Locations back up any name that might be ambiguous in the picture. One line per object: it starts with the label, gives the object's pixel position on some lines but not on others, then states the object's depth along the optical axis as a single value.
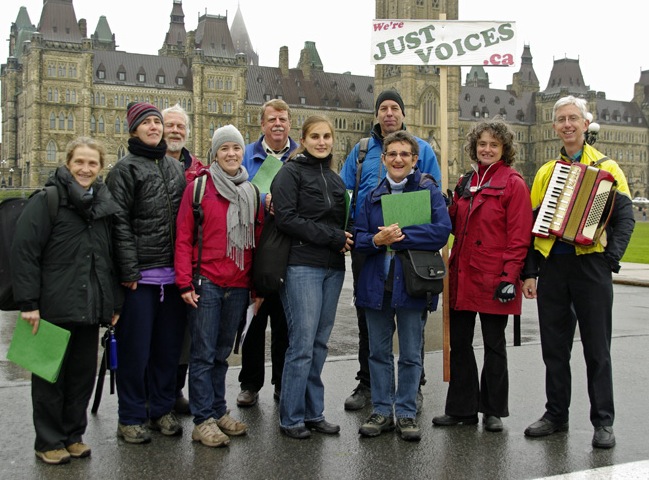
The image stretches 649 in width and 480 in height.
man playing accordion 5.29
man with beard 5.90
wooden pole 5.93
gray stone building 77.56
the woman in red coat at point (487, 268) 5.42
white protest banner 6.75
